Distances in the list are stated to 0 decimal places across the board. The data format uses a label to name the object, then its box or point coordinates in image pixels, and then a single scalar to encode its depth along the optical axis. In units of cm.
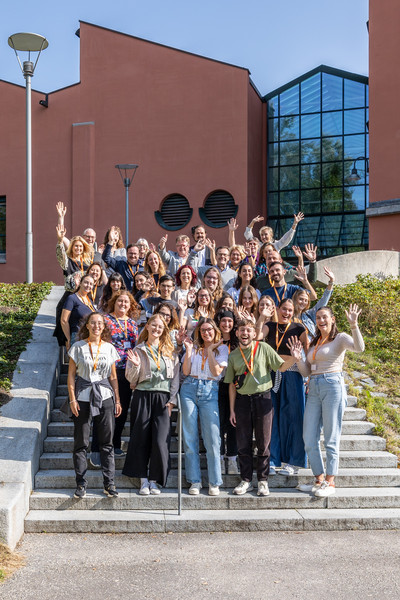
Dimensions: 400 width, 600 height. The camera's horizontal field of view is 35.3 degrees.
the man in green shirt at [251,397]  646
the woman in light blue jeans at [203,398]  648
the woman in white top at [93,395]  629
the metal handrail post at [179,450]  609
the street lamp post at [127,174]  1889
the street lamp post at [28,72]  1297
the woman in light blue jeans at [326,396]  644
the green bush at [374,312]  1071
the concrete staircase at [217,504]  599
